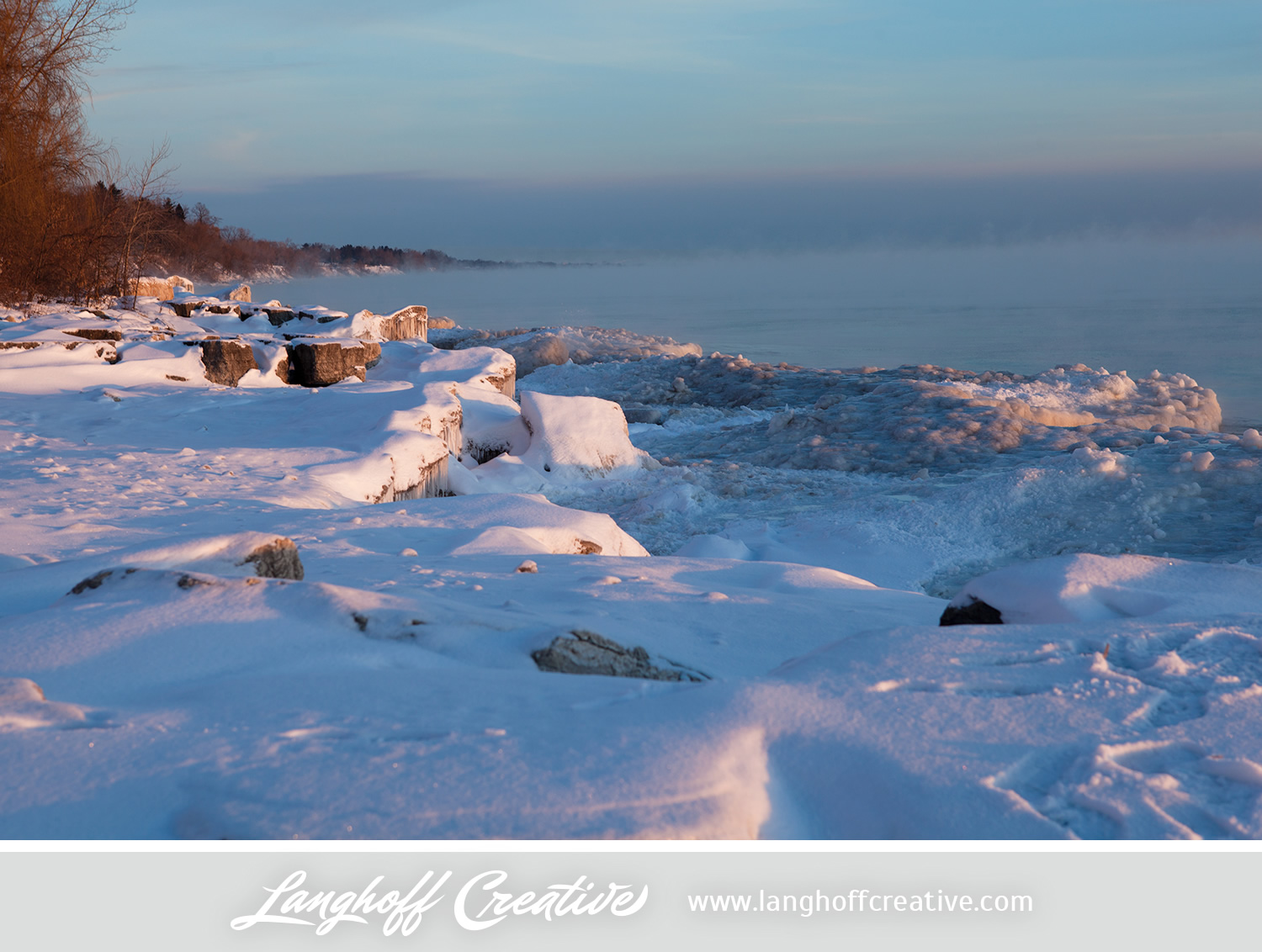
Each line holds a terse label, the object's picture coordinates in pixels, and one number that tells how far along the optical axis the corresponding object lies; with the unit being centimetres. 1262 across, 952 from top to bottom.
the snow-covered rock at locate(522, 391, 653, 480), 948
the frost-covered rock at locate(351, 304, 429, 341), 1373
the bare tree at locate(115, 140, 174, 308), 1730
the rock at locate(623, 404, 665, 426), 1598
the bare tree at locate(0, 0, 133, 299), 1608
